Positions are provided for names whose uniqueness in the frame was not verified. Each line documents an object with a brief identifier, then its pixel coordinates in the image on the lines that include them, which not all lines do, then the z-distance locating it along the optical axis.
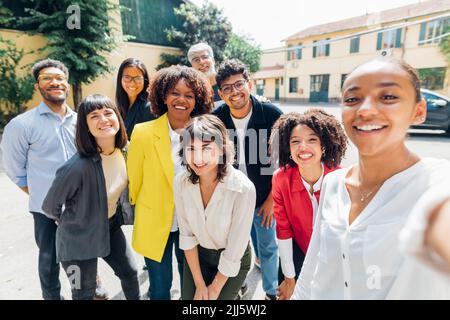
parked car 8.25
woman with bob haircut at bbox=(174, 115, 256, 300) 1.62
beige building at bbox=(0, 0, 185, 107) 11.25
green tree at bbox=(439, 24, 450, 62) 18.00
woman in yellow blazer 1.80
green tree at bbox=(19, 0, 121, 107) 10.12
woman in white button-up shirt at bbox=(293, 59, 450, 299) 0.83
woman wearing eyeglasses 2.67
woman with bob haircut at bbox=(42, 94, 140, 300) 1.73
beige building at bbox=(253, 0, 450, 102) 19.66
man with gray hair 3.16
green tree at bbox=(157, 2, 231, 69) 15.88
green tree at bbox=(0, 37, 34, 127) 10.39
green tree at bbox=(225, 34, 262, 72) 19.38
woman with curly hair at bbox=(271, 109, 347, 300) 1.69
